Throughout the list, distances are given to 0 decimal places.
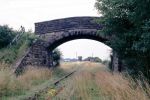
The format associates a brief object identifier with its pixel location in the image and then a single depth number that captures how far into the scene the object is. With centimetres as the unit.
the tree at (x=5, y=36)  3303
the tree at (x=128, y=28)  1401
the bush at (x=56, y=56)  4567
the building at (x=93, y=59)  11072
